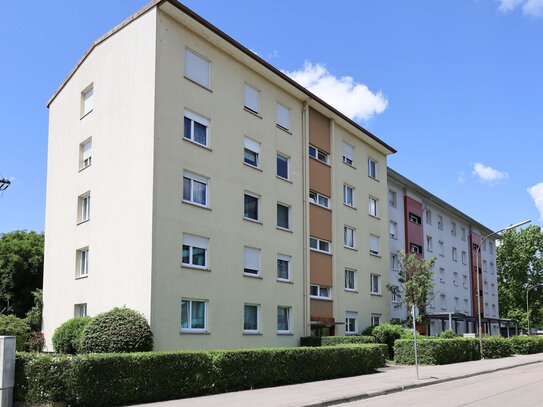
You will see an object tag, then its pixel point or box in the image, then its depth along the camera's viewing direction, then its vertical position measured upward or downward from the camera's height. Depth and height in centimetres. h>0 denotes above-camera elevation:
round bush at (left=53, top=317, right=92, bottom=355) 1961 -120
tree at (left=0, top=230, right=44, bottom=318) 3122 +143
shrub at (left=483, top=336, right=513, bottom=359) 3266 -275
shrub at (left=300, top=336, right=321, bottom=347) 2447 -173
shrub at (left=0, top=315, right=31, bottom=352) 2111 -107
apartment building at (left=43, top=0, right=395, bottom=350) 1941 +405
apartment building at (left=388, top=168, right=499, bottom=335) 3853 +387
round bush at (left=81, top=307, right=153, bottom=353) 1708 -99
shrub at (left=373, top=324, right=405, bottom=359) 2800 -166
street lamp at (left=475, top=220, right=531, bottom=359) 3125 -243
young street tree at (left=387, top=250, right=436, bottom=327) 3294 +105
